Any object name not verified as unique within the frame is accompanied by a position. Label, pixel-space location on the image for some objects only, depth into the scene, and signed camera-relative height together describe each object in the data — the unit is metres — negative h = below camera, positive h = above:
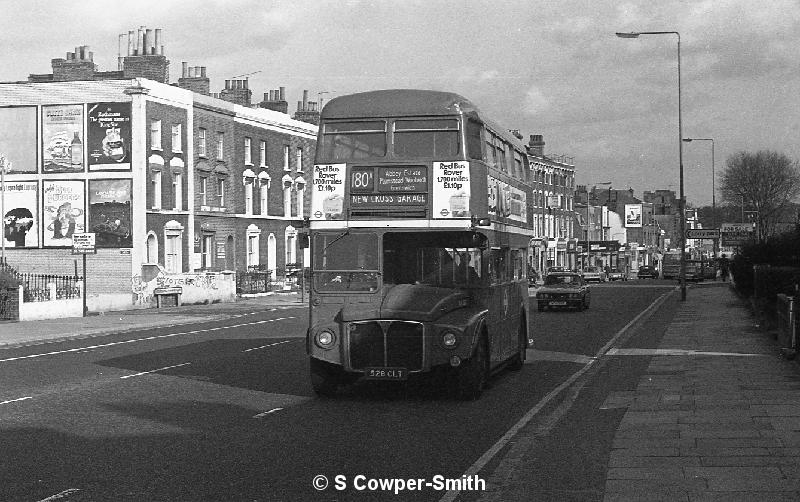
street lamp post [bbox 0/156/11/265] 47.38 +3.75
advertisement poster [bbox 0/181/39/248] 53.69 +2.45
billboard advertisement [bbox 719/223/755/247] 68.50 +1.59
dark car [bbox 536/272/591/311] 44.12 -1.34
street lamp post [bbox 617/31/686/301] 53.34 +1.58
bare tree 86.56 +5.92
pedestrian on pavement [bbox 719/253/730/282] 89.38 -0.87
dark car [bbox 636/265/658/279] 118.50 -1.48
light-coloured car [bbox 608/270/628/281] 107.69 -1.70
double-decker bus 15.08 +0.28
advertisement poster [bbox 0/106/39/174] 54.09 +6.32
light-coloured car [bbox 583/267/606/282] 94.88 -1.33
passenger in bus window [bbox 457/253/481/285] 16.00 -0.15
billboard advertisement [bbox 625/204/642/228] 164.38 +6.51
